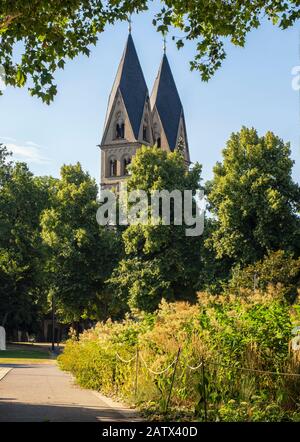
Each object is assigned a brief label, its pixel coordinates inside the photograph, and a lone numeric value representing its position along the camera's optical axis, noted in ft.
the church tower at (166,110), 311.06
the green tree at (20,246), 197.26
